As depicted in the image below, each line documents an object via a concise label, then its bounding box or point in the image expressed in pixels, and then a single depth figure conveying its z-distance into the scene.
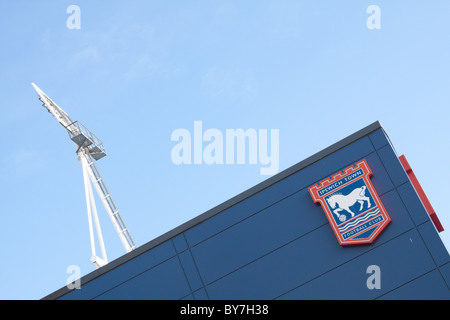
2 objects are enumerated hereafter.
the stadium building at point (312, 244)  20.66
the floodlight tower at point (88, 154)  40.34
